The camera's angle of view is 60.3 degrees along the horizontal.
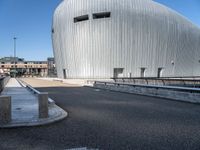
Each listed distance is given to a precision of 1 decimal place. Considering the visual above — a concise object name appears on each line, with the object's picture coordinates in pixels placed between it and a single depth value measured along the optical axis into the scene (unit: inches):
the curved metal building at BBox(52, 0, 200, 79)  1505.4
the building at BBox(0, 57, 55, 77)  3685.2
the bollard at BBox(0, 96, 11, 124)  205.1
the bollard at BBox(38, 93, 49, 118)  232.6
